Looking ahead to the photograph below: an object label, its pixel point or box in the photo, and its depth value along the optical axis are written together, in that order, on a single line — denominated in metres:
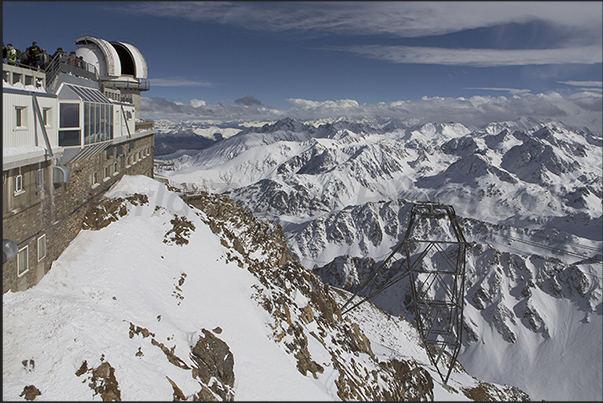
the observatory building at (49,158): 14.50
